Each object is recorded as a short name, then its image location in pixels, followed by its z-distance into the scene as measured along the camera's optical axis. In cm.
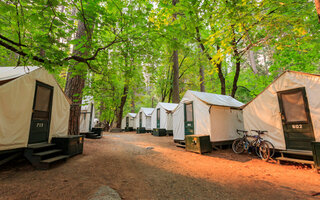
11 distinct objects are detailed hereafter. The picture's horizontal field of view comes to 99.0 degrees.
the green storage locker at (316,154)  369
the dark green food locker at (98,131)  1139
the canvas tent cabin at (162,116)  1383
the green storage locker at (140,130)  1765
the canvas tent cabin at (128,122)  2203
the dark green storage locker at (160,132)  1337
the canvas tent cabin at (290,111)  446
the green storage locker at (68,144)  470
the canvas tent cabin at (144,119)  1791
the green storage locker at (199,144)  611
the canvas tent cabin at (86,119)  1194
